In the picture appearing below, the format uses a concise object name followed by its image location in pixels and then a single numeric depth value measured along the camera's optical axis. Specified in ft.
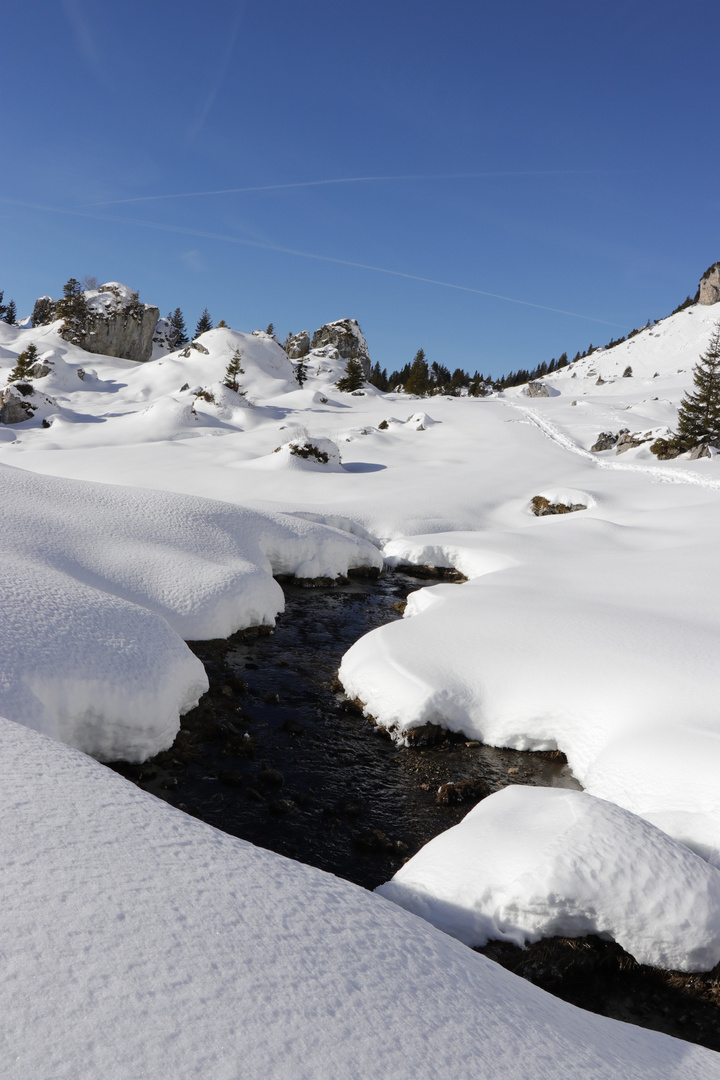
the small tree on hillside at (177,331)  273.87
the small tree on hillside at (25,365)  181.57
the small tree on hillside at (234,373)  182.80
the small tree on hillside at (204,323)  322.96
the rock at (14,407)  142.10
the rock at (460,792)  27.73
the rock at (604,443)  147.95
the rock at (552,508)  88.07
